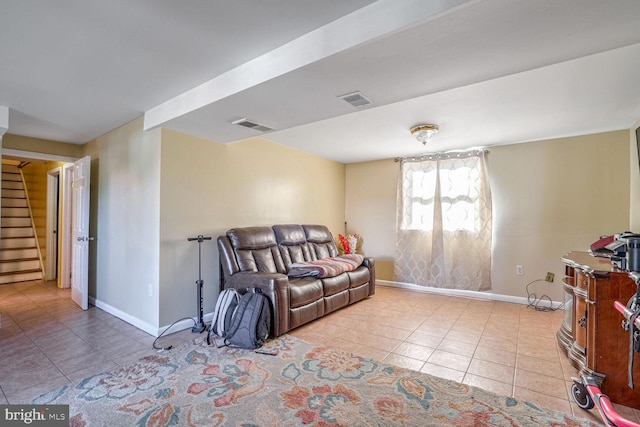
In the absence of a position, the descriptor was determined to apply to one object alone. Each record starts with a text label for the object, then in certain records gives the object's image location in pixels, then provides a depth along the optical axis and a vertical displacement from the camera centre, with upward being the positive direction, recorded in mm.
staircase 5254 -517
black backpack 2570 -999
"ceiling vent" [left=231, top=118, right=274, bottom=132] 2725 +845
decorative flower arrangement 5129 -529
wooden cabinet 1851 -772
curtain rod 4305 +936
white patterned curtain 4266 -121
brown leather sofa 2876 -685
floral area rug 1674 -1181
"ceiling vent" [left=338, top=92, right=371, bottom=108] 2129 +857
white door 3695 -318
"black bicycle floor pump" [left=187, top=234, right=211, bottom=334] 2990 -1017
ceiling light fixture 3232 +927
